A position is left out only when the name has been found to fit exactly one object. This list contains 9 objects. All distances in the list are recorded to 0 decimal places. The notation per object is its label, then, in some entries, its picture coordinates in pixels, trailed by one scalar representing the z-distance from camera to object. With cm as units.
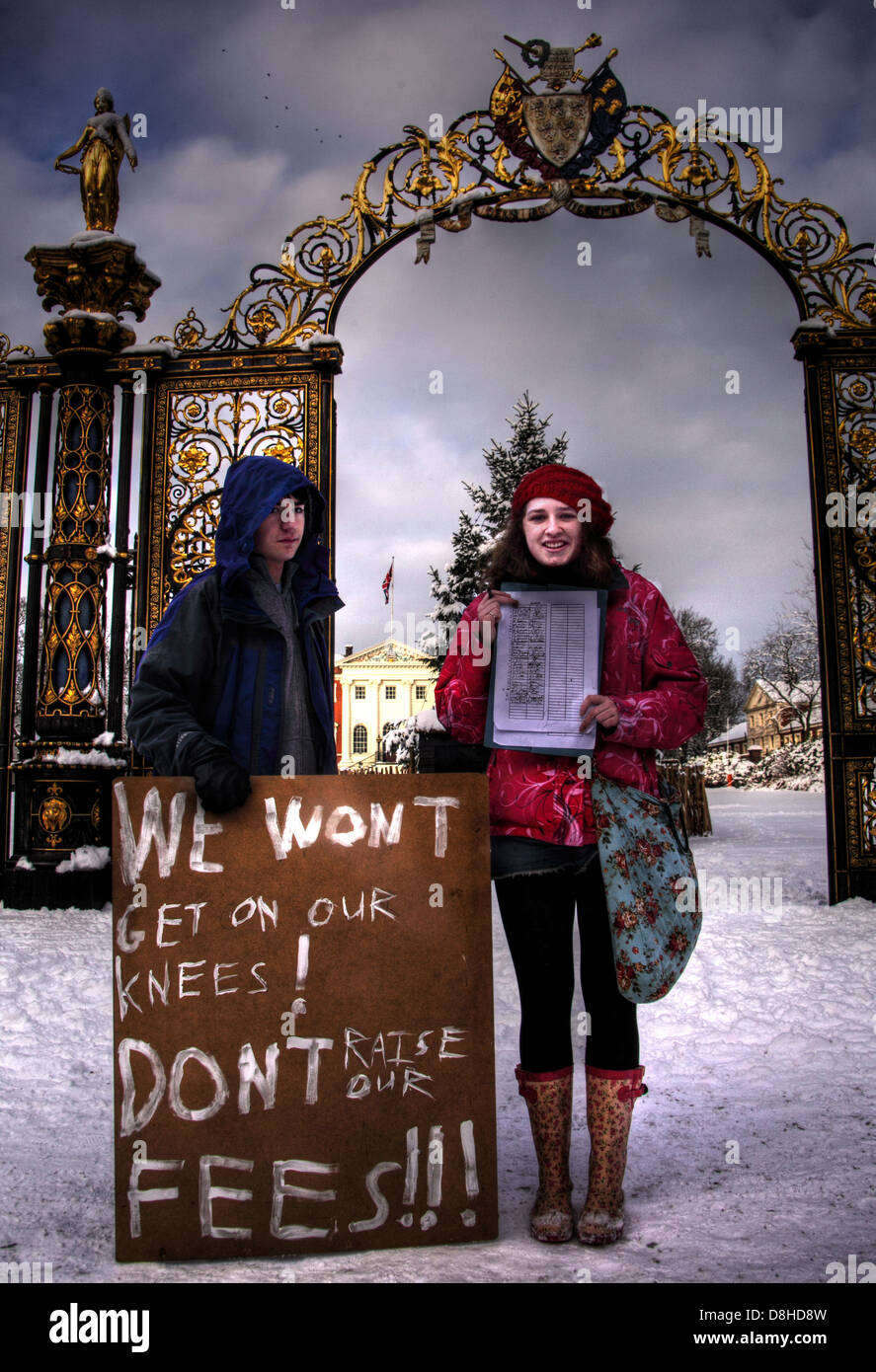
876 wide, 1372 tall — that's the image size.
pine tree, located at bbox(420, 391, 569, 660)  1568
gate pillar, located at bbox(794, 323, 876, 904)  678
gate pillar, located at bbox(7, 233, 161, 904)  668
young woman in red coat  239
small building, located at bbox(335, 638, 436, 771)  5247
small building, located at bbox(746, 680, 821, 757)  3647
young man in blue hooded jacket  252
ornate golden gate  673
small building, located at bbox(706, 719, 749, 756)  5394
